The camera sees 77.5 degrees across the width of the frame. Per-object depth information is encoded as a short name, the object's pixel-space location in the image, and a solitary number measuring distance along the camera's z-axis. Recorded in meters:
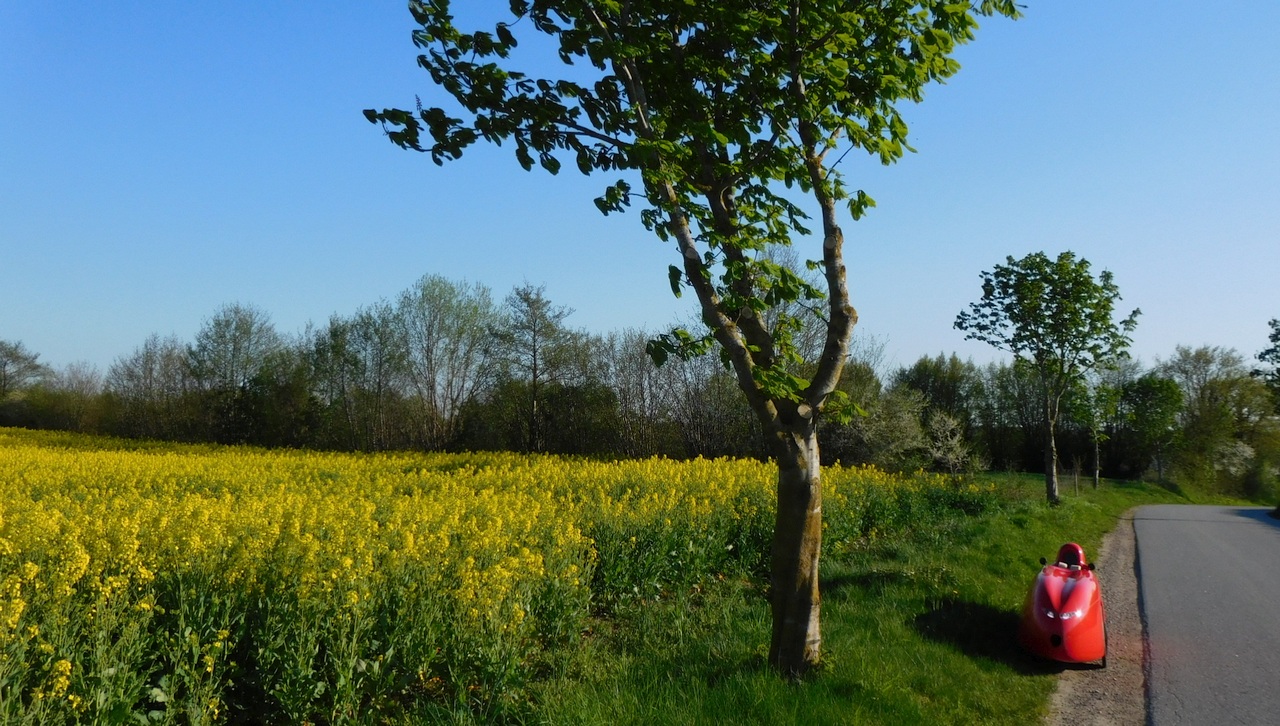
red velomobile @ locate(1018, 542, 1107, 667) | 7.00
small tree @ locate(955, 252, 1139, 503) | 20.53
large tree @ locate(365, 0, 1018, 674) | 5.23
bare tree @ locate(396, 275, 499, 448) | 34.28
